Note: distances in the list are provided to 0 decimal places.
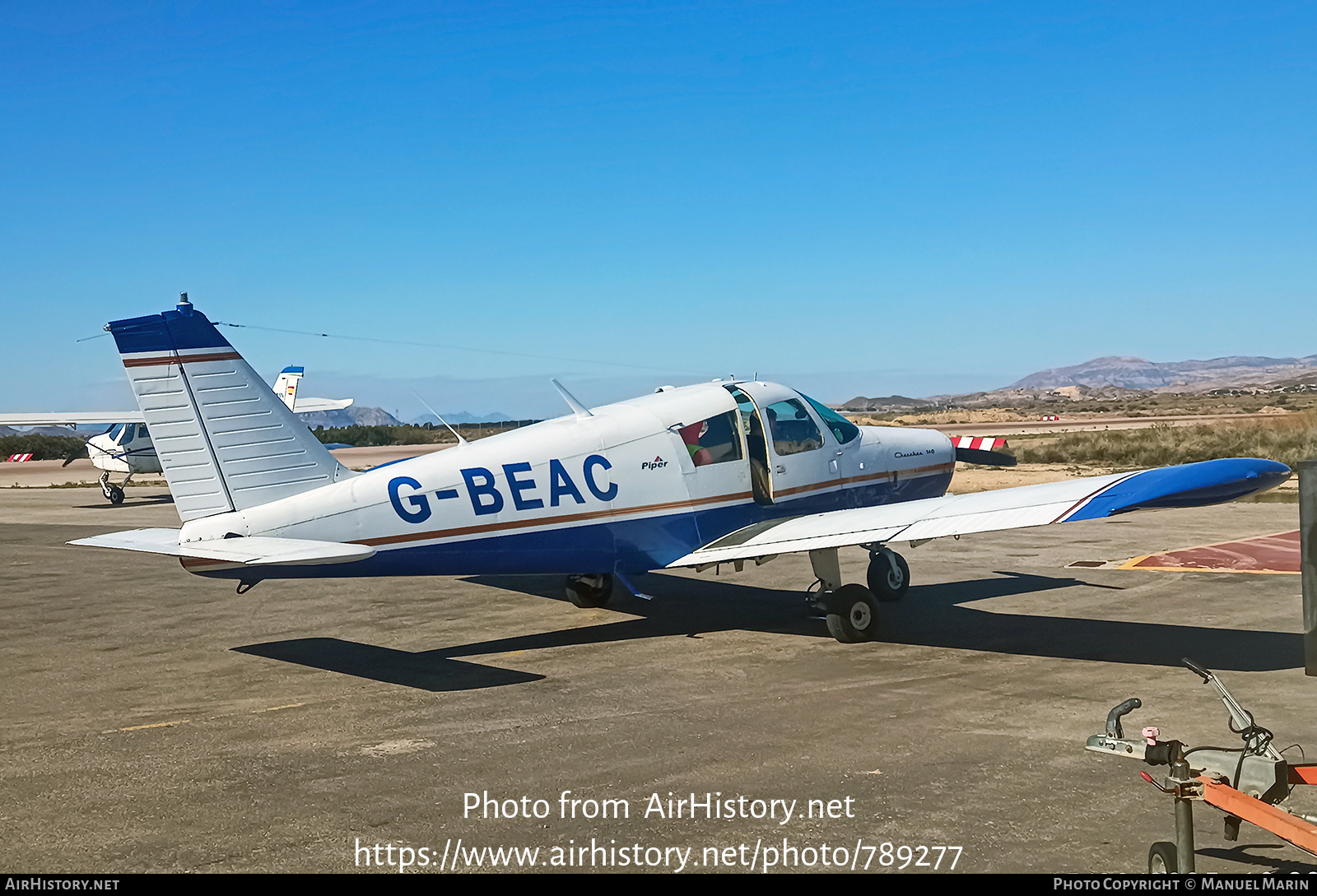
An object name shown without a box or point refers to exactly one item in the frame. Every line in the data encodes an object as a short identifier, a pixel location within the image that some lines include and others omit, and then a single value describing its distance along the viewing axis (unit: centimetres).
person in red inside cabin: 1163
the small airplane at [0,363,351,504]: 3388
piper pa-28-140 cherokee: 943
